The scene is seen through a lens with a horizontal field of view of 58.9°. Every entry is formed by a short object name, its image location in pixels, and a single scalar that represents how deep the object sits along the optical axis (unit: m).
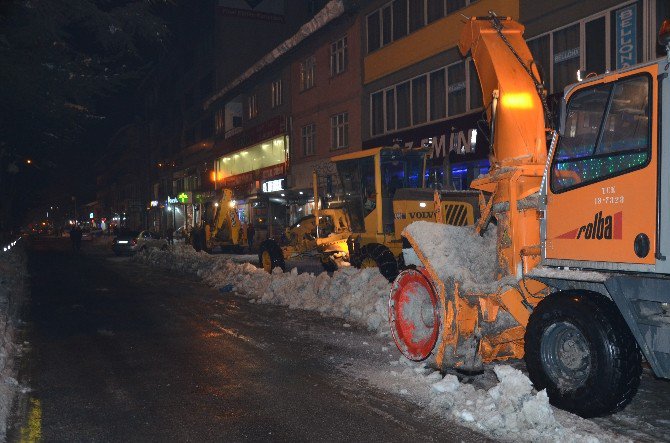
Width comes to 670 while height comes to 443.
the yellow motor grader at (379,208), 12.88
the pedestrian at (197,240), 30.38
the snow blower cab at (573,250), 4.79
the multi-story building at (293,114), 29.22
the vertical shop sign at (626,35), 15.34
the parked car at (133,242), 33.16
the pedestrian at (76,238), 41.72
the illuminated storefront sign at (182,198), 39.03
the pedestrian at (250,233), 30.81
